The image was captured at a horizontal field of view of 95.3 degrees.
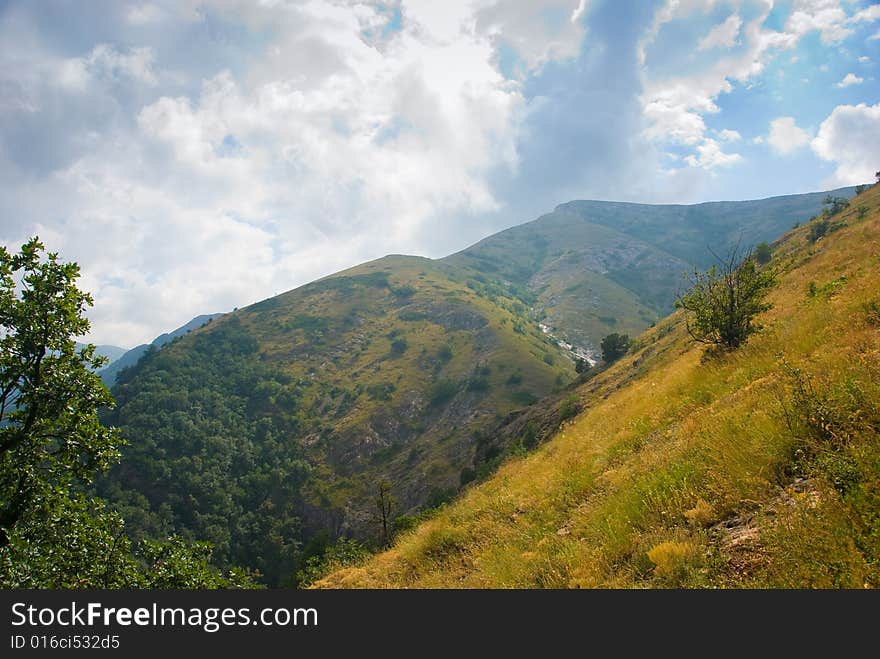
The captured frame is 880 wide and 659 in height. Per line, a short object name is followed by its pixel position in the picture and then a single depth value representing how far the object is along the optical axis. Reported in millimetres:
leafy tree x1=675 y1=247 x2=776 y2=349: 16031
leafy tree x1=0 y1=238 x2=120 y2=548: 11906
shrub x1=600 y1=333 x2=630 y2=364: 91038
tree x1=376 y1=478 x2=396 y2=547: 31203
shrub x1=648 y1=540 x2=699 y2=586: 5633
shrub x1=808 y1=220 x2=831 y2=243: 61797
